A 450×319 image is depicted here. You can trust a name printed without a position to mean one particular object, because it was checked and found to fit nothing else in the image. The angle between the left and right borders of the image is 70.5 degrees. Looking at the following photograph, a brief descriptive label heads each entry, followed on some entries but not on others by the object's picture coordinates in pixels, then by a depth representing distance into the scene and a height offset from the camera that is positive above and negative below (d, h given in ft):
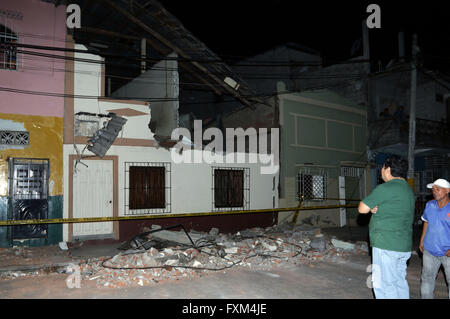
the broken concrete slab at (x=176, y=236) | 26.03 -5.55
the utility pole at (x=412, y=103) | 37.40 +7.91
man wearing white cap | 13.48 -2.94
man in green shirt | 11.57 -2.35
